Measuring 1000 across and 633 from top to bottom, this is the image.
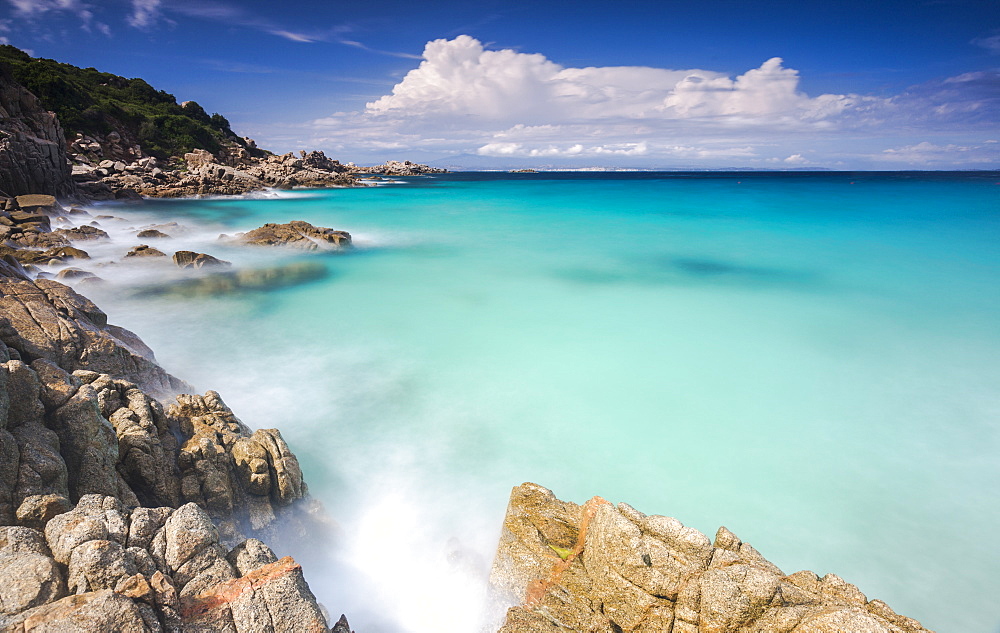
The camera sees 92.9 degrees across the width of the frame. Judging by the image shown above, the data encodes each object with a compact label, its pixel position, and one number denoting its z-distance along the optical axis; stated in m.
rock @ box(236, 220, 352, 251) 24.77
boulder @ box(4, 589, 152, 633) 3.05
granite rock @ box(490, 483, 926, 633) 4.02
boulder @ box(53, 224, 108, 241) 23.17
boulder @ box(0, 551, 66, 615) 3.24
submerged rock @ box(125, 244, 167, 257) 20.59
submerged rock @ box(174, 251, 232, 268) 19.75
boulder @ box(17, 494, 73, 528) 3.97
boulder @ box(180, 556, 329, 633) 3.68
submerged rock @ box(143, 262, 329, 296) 17.09
